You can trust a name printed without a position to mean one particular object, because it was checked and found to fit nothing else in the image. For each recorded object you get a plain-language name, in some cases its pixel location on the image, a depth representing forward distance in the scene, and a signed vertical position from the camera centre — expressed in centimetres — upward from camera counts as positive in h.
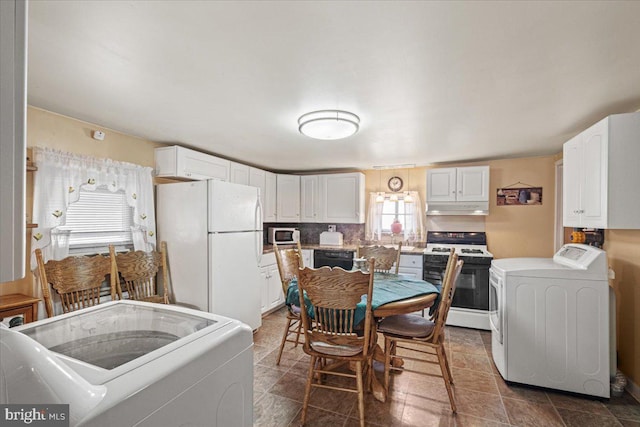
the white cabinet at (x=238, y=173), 396 +55
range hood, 411 +9
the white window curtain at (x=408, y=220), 462 -10
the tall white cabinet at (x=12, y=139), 39 +10
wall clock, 483 +51
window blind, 261 -9
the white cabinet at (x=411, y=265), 404 -72
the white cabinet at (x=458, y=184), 407 +42
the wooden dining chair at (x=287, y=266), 284 -53
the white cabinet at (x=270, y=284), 397 -101
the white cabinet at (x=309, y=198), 503 +26
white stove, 369 -89
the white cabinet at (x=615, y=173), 203 +30
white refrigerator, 300 -34
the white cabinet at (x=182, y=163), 318 +56
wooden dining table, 208 -64
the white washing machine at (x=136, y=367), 62 -45
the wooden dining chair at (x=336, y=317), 188 -71
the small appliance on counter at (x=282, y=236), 465 -37
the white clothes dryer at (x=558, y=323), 225 -88
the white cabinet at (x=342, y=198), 479 +26
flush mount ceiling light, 227 +70
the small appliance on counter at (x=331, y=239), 488 -43
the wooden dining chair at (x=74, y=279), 223 -54
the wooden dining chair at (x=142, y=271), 274 -58
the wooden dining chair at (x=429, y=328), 213 -89
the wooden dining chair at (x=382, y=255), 331 -48
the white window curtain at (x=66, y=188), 233 +22
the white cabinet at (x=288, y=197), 508 +28
